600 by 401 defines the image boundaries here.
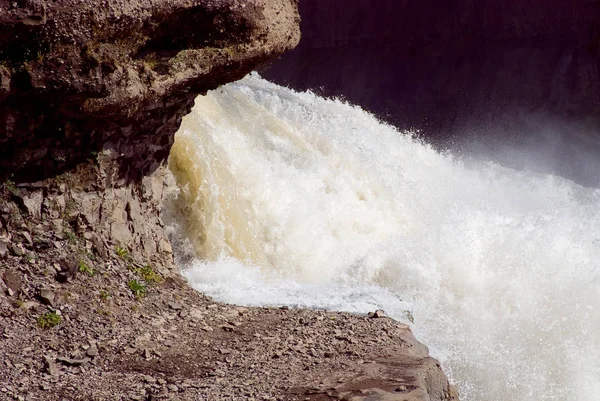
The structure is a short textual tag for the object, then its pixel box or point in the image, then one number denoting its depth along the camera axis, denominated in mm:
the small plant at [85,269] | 15202
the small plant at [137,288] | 15680
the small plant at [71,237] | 15367
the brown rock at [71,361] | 12719
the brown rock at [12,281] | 13898
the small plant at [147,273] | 16391
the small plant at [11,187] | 14531
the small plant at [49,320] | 13594
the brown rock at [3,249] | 14187
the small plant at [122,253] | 16328
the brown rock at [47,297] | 14086
